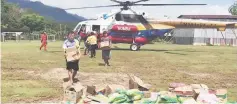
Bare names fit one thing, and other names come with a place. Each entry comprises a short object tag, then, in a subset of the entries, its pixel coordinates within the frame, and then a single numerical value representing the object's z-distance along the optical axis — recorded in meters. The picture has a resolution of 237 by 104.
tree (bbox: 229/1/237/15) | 70.69
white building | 42.68
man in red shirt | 19.07
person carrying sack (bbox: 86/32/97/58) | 14.71
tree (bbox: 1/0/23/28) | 54.98
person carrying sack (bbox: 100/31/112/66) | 12.03
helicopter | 19.60
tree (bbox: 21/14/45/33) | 57.48
